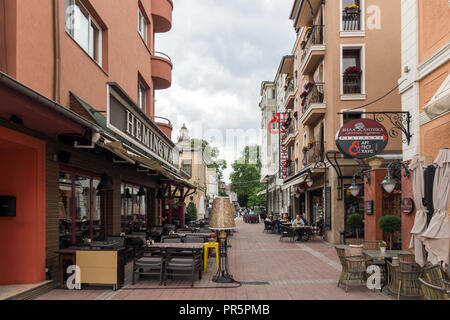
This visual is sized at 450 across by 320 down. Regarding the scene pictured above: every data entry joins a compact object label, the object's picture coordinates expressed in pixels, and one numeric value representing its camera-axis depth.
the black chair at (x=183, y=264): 8.69
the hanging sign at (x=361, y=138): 12.20
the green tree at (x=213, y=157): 65.75
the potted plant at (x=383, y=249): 8.75
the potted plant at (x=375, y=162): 13.14
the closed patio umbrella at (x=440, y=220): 6.55
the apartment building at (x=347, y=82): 17.78
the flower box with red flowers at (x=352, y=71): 18.02
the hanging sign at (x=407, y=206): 10.06
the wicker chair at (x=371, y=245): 10.25
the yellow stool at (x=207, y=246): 10.27
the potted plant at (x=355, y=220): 15.34
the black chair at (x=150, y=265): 8.75
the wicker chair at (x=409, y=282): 7.22
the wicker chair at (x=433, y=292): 4.58
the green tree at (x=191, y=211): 33.29
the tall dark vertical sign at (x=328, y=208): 18.55
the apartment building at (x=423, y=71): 8.97
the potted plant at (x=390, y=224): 11.28
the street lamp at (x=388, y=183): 9.38
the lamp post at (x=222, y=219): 8.85
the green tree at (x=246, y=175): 69.88
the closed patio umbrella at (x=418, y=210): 7.32
